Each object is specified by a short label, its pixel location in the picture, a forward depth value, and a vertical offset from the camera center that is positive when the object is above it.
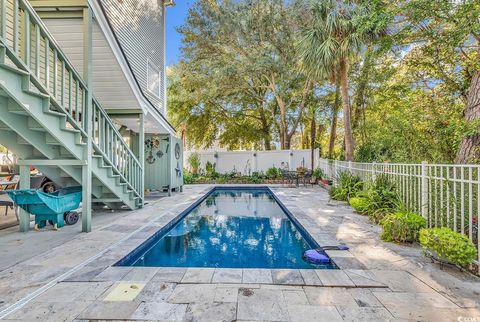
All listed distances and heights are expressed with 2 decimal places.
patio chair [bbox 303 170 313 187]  11.99 -0.69
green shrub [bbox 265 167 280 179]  13.88 -0.51
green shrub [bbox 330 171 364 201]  7.23 -0.69
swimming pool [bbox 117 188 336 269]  3.73 -1.43
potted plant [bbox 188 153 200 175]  14.79 +0.10
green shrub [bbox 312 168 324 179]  12.65 -0.52
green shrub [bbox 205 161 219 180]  14.21 -0.41
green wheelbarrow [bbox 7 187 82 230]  4.14 -0.70
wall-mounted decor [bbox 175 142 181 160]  9.73 +0.50
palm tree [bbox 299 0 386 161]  8.10 +3.90
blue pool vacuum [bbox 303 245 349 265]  3.34 -1.24
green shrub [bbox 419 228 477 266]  2.68 -0.89
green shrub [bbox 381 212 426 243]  3.77 -0.95
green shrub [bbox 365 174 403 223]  4.98 -0.72
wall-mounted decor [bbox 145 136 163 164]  9.45 +0.66
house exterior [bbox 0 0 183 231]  3.25 +1.09
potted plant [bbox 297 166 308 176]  12.02 -0.35
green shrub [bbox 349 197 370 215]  5.67 -0.93
